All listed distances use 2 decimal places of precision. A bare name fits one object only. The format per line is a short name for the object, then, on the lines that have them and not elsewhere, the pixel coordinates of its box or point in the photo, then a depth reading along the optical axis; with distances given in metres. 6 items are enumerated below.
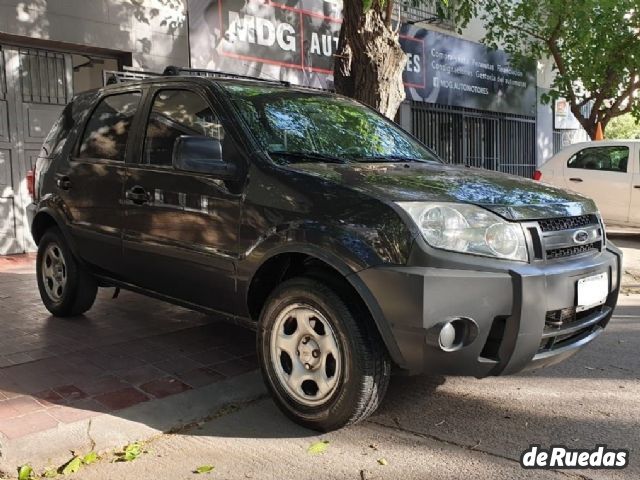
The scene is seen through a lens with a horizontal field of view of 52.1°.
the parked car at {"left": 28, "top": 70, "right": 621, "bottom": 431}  2.95
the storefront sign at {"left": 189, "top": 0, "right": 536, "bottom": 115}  10.45
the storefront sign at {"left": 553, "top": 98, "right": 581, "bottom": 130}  19.56
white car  10.09
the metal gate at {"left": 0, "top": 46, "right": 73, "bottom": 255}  8.72
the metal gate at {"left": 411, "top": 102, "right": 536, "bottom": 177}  14.88
